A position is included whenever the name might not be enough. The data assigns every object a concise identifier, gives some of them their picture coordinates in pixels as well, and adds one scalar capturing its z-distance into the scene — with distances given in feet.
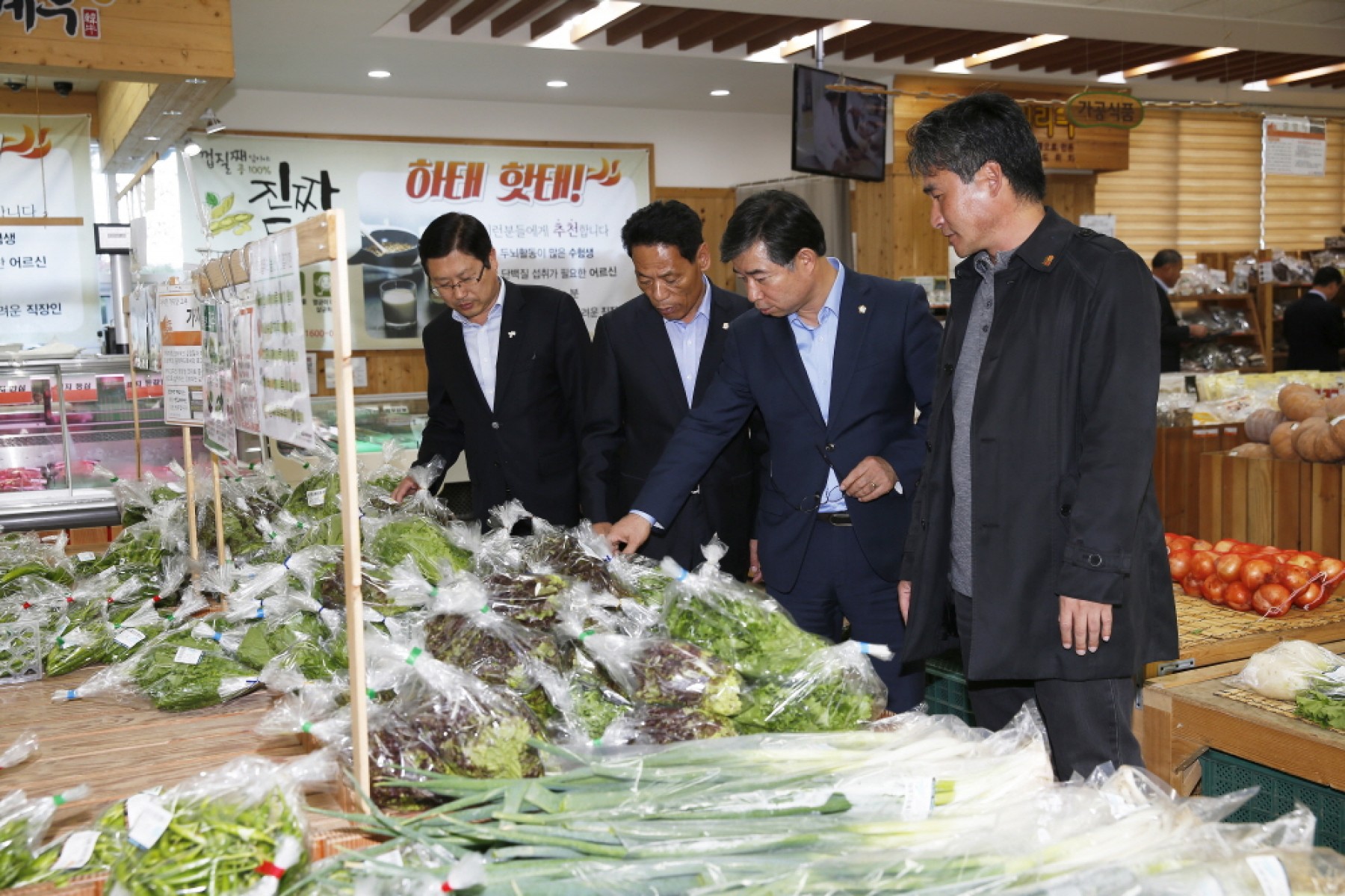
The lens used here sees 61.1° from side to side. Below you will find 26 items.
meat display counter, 15.62
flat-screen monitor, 24.40
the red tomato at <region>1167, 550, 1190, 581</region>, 13.00
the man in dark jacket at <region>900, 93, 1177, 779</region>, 6.98
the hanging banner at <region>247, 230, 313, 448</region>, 6.13
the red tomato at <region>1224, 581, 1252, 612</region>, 12.10
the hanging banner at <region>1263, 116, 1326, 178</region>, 29.68
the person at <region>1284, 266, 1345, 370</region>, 32.83
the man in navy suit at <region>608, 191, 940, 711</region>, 9.77
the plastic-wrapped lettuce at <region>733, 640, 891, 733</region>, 5.58
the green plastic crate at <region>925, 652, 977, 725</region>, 11.45
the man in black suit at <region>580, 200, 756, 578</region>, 11.59
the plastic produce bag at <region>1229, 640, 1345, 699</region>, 9.34
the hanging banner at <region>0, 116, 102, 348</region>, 27.61
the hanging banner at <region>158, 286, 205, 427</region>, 9.70
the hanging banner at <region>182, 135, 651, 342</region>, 28.66
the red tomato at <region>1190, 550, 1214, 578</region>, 12.69
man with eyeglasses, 12.26
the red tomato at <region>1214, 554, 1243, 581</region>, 12.30
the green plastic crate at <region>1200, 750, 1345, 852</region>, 8.75
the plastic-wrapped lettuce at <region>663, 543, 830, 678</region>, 5.81
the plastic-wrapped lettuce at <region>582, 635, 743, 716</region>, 5.53
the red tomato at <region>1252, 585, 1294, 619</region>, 11.75
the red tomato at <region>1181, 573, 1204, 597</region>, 12.80
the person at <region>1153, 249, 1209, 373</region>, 29.04
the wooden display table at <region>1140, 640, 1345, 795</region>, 8.64
